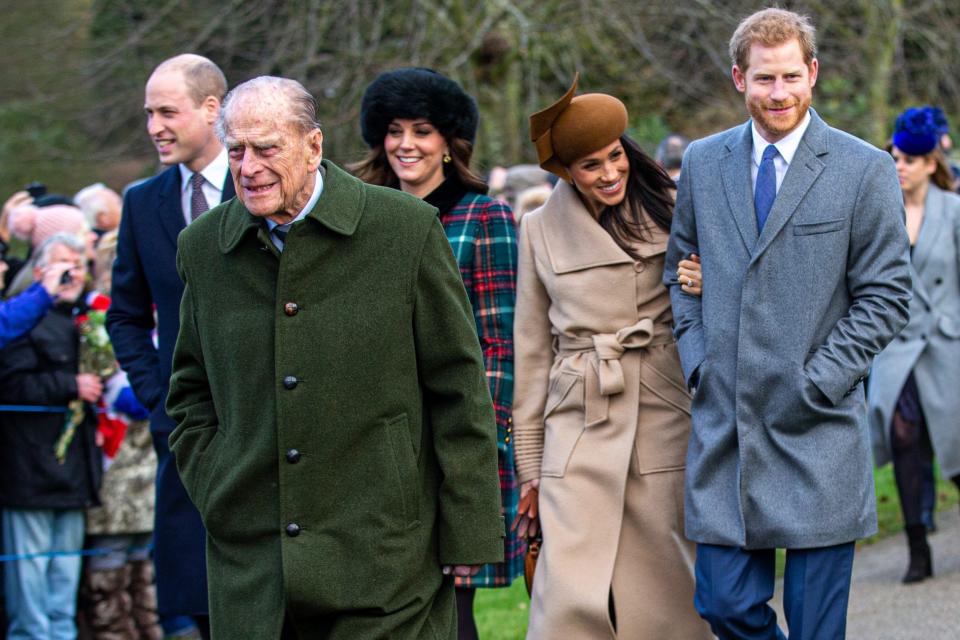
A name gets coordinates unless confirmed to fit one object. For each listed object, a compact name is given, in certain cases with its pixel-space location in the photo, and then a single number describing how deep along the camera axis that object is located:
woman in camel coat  10.13
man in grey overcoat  8.89
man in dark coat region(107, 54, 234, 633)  10.05
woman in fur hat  10.54
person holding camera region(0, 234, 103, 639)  13.86
